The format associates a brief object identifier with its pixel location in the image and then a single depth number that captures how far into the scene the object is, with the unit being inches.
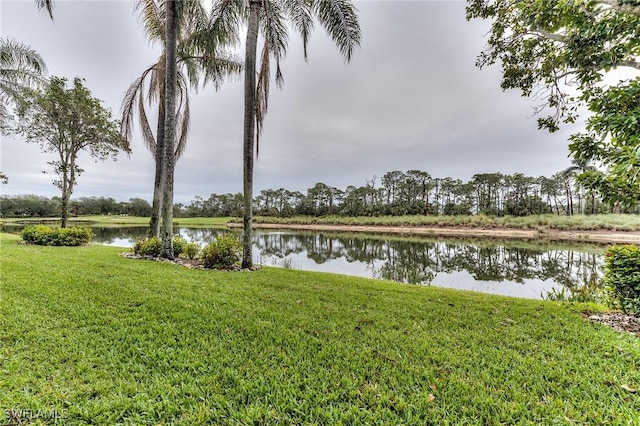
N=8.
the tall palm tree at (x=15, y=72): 385.4
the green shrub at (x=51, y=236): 363.3
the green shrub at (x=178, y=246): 314.0
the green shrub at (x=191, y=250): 312.3
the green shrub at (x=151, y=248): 301.1
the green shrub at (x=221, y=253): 261.0
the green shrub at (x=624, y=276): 153.9
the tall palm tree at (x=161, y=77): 319.3
